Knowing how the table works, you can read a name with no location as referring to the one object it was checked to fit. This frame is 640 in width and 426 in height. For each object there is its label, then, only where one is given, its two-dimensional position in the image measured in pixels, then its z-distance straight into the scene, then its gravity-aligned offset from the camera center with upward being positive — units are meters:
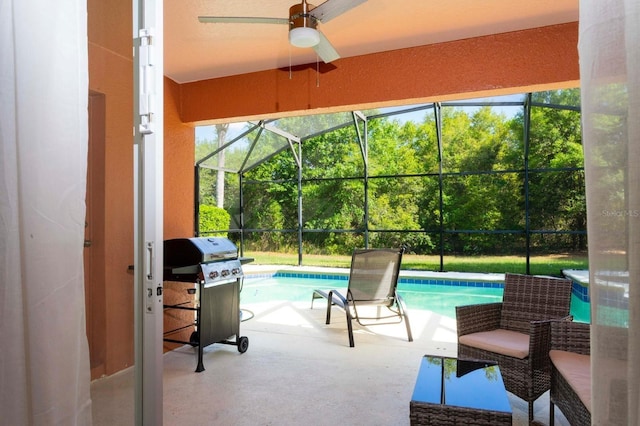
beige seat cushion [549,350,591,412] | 1.92 -0.83
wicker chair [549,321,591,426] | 2.01 -0.83
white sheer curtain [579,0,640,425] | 0.80 +0.02
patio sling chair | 4.98 -0.78
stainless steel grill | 3.76 -0.61
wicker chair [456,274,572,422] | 2.55 -0.85
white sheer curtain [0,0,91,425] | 1.15 +0.00
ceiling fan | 2.72 +1.32
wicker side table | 1.88 -0.91
